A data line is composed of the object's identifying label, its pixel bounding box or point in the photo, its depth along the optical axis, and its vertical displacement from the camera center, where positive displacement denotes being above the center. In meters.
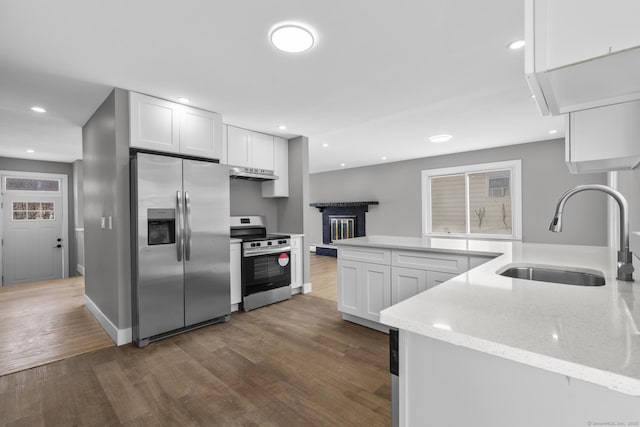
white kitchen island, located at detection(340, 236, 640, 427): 0.64 -0.32
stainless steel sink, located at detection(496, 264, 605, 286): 1.57 -0.35
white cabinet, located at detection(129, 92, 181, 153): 2.86 +0.89
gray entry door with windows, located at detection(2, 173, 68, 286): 5.52 -0.24
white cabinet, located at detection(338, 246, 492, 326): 2.47 -0.57
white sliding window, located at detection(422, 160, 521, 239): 5.42 +0.20
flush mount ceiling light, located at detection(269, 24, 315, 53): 1.97 +1.18
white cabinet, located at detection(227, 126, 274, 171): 3.94 +0.88
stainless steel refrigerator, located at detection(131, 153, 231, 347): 2.77 -0.31
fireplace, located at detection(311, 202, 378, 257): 7.65 -0.25
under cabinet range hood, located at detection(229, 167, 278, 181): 3.86 +0.52
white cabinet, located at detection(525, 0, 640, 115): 0.67 +0.38
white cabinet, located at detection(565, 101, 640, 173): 1.23 +0.32
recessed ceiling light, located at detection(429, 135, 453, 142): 4.67 +1.15
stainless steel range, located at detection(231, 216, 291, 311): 3.73 -0.69
